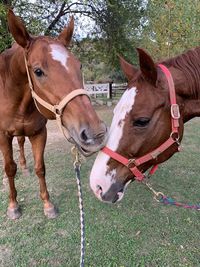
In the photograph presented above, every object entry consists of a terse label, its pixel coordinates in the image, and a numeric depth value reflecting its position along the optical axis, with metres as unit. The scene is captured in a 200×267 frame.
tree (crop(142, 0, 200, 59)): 8.94
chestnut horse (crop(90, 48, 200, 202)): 1.78
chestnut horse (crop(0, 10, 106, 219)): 2.02
